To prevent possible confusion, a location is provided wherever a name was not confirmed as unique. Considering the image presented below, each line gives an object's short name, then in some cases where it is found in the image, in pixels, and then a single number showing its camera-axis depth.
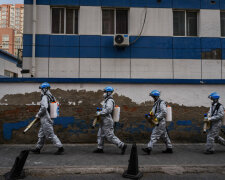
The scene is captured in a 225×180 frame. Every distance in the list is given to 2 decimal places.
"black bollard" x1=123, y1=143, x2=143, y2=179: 4.82
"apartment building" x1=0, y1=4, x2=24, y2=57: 98.31
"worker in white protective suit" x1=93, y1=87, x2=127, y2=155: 6.70
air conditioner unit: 10.05
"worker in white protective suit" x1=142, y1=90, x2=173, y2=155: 6.78
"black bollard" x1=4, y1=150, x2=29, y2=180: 4.58
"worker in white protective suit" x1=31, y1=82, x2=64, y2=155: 6.56
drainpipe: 9.87
